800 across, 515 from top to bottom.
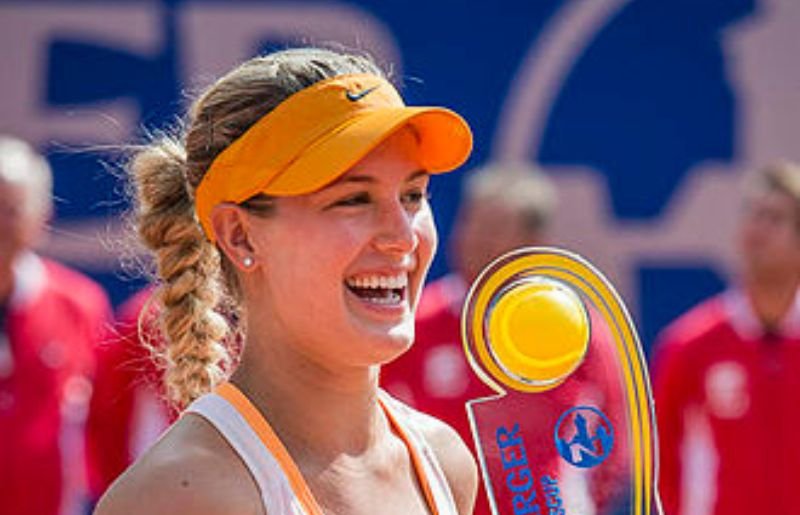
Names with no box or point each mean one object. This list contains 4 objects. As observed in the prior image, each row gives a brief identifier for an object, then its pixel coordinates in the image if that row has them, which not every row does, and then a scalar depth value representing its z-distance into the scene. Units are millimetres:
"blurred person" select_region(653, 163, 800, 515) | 10570
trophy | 4609
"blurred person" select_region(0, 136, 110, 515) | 10336
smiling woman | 4395
